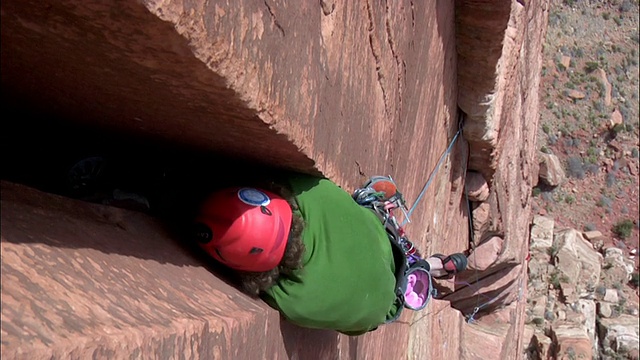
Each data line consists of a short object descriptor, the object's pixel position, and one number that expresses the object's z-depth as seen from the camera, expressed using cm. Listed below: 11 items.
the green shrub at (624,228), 1952
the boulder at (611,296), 1584
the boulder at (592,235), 1800
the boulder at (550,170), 1931
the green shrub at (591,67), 2281
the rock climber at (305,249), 178
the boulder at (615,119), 2141
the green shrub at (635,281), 1738
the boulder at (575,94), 2191
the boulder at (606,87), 2218
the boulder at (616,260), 1683
